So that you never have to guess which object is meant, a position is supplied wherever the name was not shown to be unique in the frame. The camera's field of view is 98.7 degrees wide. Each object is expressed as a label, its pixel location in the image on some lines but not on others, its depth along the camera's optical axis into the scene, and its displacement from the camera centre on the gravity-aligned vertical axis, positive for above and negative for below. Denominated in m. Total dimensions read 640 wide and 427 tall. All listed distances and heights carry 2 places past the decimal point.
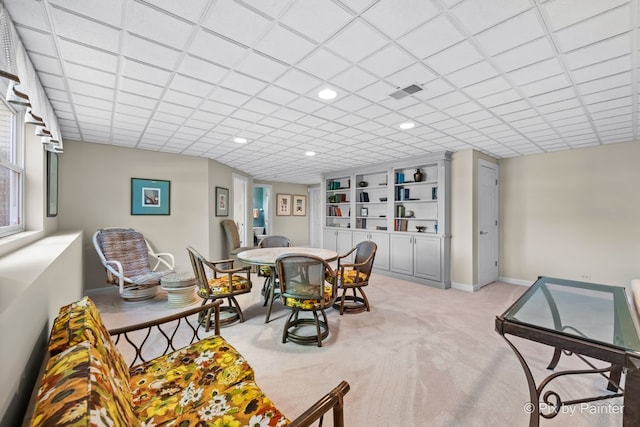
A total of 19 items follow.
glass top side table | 1.21 -0.61
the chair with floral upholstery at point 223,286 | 2.84 -0.80
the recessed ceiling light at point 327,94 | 2.35 +1.06
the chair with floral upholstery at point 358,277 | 3.35 -0.79
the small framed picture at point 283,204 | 9.16 +0.34
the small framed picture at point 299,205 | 9.61 +0.32
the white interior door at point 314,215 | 9.80 -0.05
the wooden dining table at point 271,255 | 3.02 -0.50
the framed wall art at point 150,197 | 4.47 +0.29
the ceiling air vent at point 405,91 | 2.29 +1.06
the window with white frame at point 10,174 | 2.24 +0.35
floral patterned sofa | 0.69 -0.70
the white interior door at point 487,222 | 4.67 -0.14
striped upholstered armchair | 3.64 -0.67
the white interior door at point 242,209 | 7.43 +0.14
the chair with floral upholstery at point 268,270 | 3.23 -0.73
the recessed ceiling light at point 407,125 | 3.18 +1.06
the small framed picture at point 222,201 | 5.61 +0.27
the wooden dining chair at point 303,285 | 2.49 -0.67
